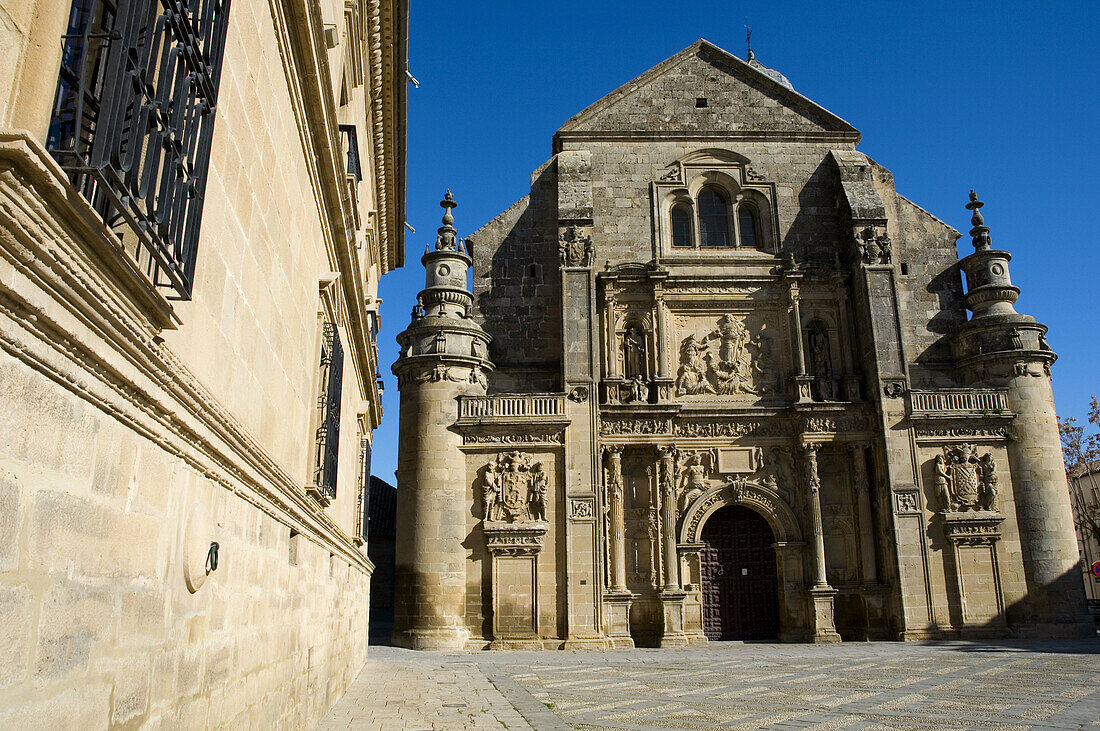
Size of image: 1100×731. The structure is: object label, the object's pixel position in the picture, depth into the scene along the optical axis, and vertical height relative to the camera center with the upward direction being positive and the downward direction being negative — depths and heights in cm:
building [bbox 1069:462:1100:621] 3855 +356
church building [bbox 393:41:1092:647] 2002 +414
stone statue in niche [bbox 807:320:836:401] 2220 +565
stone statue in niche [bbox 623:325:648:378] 2245 +596
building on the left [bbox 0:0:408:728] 194 +68
